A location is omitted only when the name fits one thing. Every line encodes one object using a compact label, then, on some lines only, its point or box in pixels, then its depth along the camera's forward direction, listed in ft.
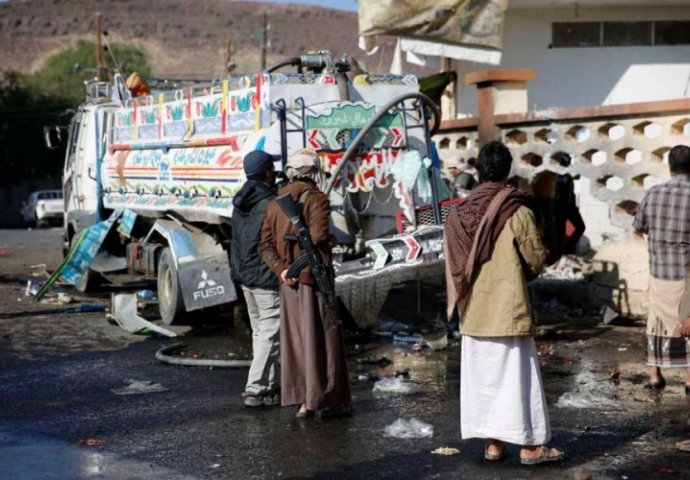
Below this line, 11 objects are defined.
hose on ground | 31.01
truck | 32.65
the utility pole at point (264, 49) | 156.76
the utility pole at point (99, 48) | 145.71
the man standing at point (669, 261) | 25.49
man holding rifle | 23.84
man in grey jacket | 25.53
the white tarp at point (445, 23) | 50.06
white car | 135.54
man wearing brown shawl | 19.58
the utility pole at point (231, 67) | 73.47
